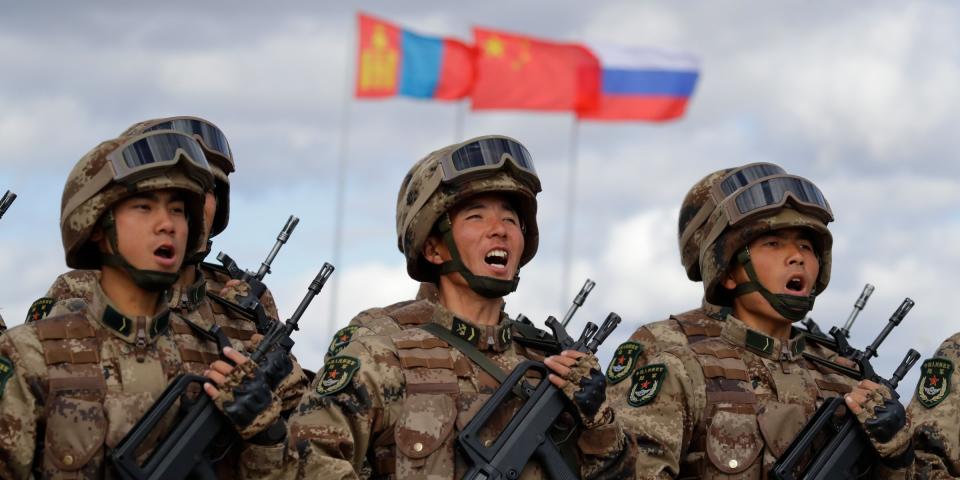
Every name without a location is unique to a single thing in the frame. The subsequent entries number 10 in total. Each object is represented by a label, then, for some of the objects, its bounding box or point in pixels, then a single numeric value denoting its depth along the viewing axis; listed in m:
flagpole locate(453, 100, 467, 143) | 32.01
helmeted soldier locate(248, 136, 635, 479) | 10.13
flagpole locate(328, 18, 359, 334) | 25.42
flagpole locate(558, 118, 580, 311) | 29.51
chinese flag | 34.22
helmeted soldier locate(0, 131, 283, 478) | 9.12
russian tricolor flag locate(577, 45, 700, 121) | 35.69
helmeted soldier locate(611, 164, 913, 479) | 11.72
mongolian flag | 32.25
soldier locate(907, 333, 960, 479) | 13.02
